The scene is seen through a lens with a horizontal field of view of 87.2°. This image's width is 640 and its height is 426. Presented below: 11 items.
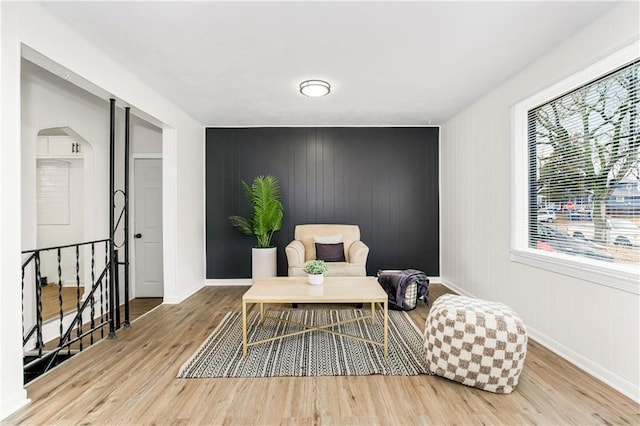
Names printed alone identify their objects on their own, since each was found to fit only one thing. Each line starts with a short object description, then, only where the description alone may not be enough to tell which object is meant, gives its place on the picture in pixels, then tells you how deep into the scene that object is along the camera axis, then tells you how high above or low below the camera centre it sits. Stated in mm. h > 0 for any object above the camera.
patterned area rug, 2449 -1143
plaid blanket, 3898 -893
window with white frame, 2221 +291
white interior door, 5062 -225
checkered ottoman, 2129 -867
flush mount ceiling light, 3426 +1309
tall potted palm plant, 4793 -141
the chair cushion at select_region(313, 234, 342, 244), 4777 -367
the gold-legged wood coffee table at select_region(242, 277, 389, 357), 2729 -685
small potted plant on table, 3180 -558
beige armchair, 4242 -489
